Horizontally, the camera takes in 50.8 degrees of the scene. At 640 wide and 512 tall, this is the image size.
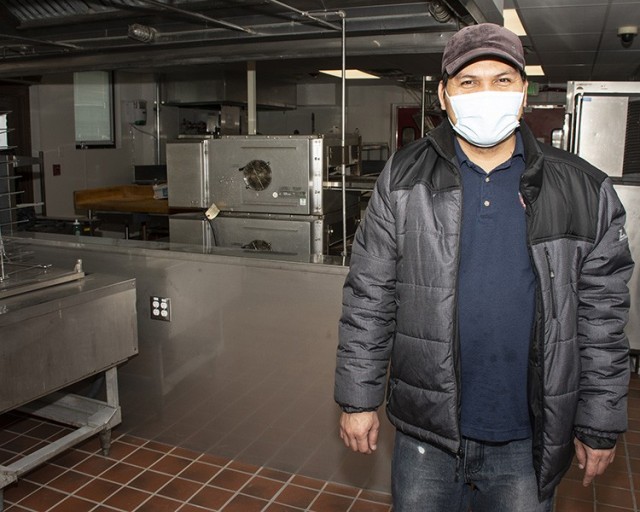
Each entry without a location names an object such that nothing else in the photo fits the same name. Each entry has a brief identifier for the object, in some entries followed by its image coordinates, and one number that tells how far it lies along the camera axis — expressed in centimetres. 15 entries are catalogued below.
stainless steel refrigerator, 357
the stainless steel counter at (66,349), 228
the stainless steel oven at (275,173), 295
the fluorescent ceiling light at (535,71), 808
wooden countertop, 429
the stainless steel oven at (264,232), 301
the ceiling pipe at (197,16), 240
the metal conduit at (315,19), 239
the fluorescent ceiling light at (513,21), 490
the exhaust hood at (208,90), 711
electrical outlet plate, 293
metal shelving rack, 252
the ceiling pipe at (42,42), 303
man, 138
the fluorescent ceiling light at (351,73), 702
